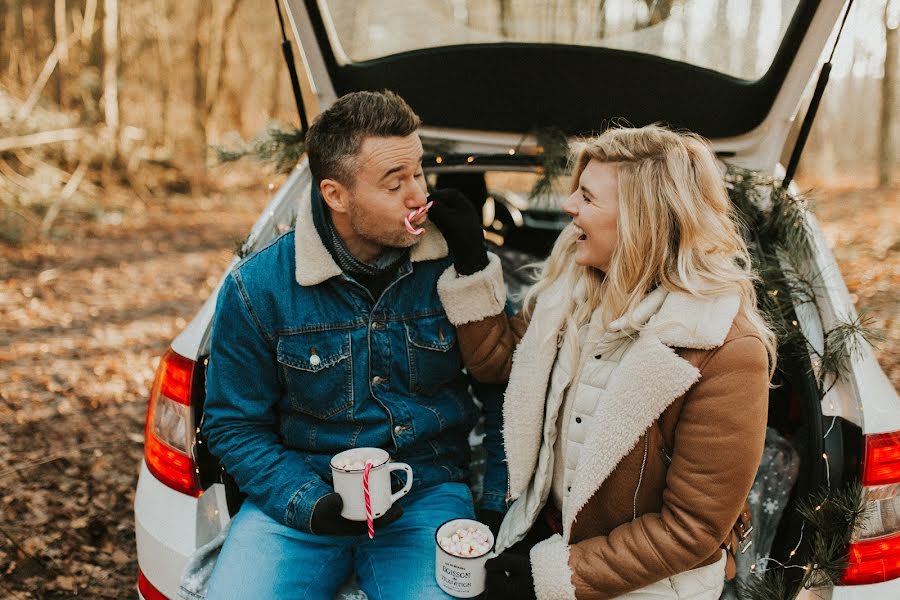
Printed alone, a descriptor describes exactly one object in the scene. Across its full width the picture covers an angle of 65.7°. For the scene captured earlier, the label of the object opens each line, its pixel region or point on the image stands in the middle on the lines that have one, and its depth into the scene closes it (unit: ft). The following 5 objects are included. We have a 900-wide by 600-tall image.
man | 6.81
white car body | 6.10
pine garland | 5.90
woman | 5.33
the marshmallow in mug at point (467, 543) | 5.84
